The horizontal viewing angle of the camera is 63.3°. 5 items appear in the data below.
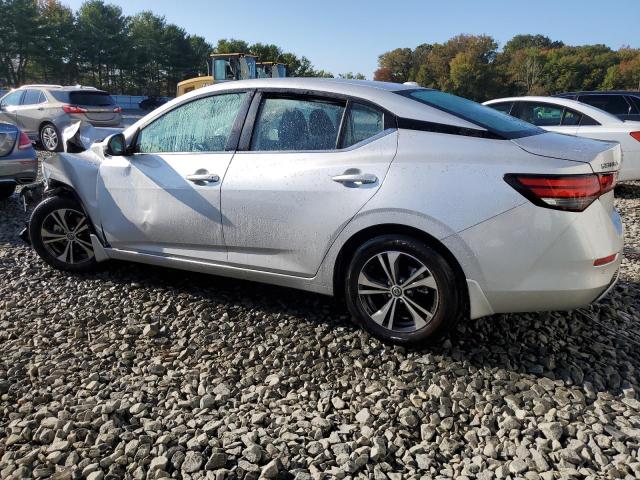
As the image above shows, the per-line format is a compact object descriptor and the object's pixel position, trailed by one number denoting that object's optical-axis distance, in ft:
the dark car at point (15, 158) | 21.91
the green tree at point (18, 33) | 168.66
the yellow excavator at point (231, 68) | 74.33
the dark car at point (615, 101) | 27.63
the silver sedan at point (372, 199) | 8.90
